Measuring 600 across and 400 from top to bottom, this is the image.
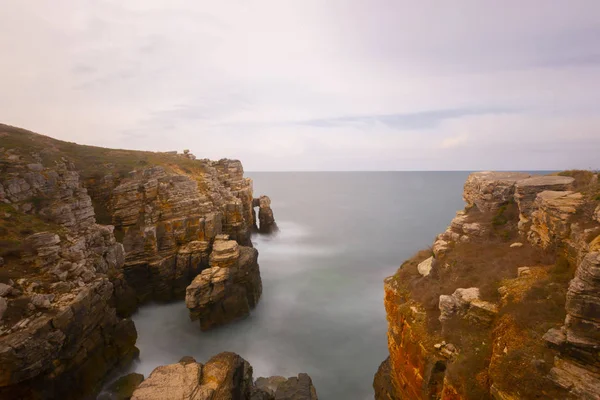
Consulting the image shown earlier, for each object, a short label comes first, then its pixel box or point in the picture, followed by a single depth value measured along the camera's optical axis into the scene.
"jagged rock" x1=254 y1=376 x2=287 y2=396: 20.10
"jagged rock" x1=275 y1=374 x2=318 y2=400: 18.58
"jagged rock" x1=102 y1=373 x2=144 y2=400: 16.92
